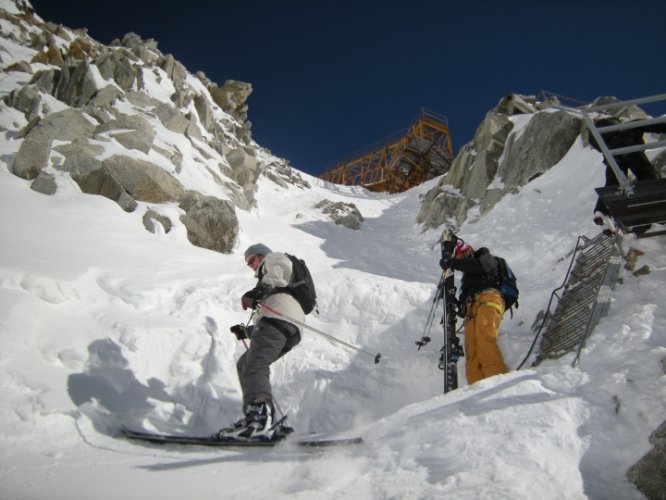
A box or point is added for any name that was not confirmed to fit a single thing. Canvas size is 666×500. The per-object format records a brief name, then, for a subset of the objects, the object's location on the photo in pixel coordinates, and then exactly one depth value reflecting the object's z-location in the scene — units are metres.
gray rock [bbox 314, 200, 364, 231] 18.36
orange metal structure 28.97
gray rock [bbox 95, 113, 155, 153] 12.99
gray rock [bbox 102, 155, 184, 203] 11.24
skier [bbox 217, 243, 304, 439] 3.57
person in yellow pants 4.97
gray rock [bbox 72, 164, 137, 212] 10.52
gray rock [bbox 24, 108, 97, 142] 12.17
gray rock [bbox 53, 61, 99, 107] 16.41
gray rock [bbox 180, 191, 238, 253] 10.70
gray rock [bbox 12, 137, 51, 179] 10.35
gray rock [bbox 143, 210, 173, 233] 10.10
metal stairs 4.25
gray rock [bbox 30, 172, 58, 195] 9.85
